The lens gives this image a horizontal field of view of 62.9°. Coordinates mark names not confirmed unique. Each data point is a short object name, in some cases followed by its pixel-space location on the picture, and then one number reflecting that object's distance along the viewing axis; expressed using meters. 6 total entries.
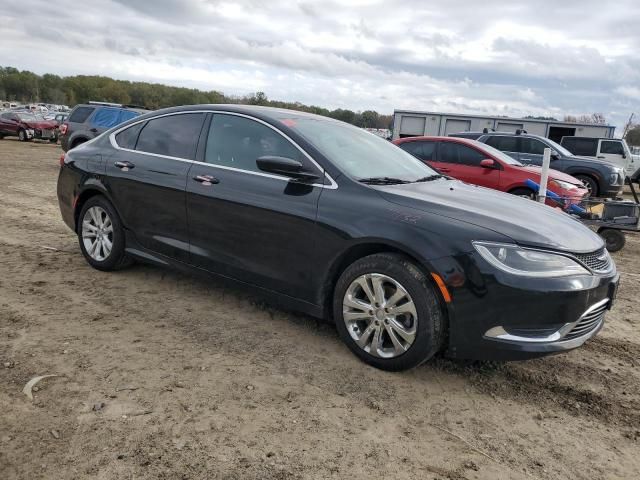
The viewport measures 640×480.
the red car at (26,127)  24.94
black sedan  2.99
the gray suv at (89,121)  14.15
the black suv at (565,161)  12.61
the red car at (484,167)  8.71
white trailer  24.66
